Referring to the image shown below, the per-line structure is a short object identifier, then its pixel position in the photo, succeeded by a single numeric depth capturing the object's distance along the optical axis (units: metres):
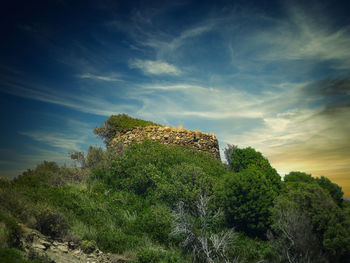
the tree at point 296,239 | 9.08
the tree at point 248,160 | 18.00
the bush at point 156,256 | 7.79
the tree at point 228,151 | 25.33
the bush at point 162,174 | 12.94
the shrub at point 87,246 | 7.56
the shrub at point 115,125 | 25.00
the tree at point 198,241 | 9.05
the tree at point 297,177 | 17.26
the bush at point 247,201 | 12.07
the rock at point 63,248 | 6.92
